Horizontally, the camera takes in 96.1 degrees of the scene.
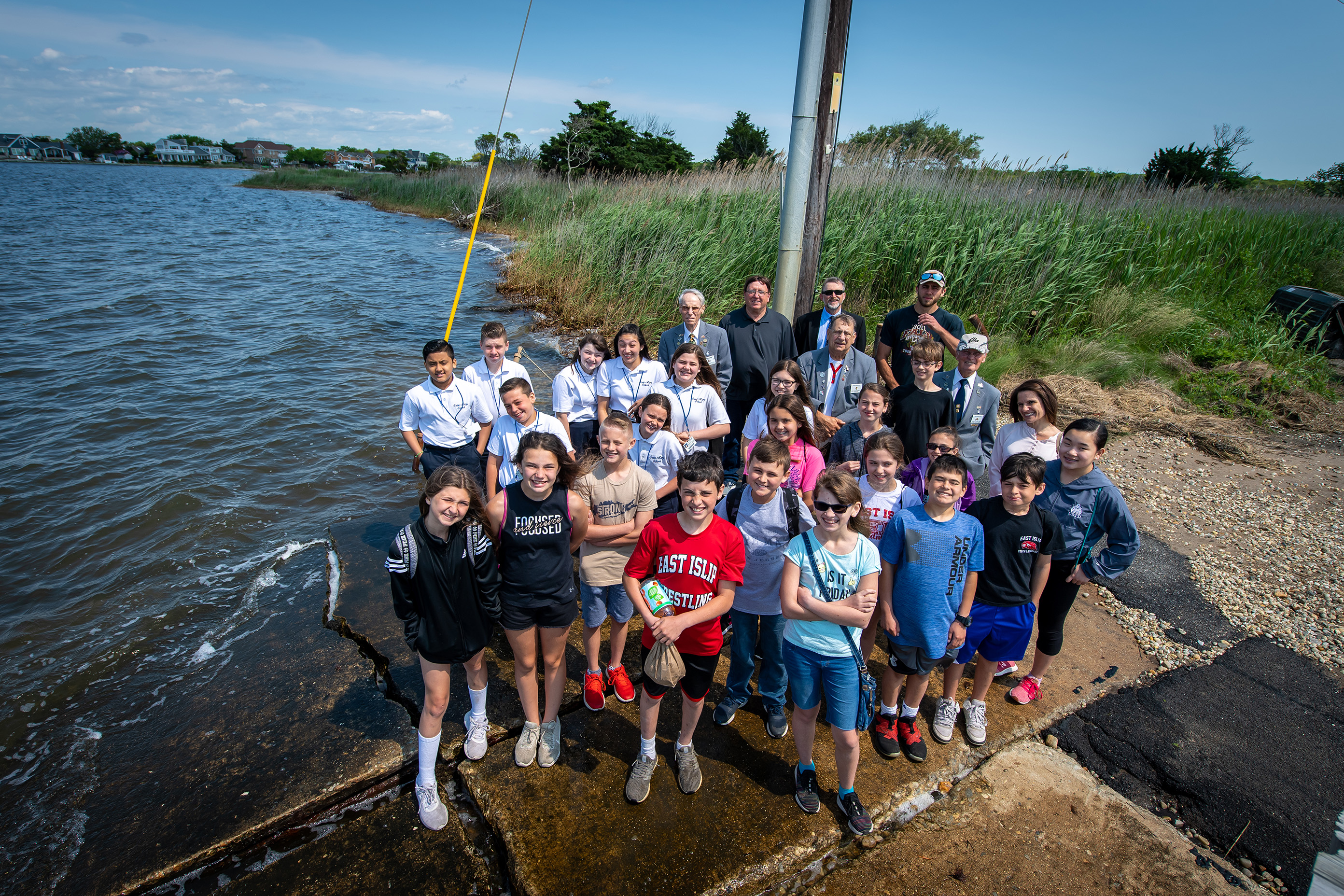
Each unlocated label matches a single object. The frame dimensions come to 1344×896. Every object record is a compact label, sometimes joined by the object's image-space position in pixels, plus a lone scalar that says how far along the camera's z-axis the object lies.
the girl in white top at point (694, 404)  4.05
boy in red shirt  2.63
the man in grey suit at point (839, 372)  4.34
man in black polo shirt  4.95
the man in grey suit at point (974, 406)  3.99
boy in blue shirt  2.80
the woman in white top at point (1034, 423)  3.62
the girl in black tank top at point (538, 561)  2.78
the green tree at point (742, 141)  38.06
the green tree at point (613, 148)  28.44
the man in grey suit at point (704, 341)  4.79
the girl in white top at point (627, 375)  4.34
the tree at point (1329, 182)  20.45
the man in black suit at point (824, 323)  4.85
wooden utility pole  5.07
